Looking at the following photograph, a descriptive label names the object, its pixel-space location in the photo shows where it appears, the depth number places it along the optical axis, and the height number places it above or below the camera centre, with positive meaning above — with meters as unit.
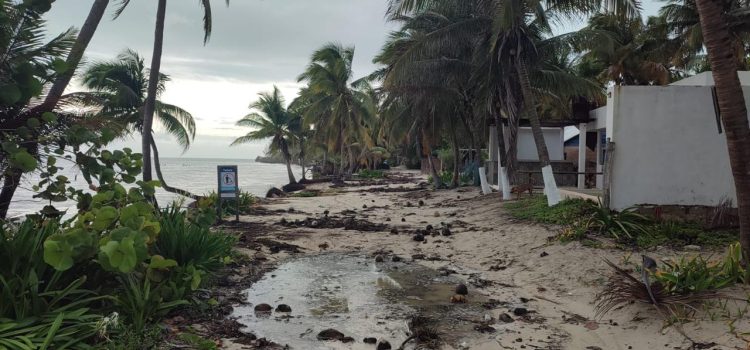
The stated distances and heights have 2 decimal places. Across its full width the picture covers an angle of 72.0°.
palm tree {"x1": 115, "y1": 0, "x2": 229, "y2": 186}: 13.15 +2.05
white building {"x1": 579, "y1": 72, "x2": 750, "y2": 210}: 8.70 +0.25
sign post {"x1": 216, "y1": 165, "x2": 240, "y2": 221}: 11.45 -0.54
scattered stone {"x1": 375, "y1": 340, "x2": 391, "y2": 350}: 4.48 -1.62
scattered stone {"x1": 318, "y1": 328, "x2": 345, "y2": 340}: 4.72 -1.63
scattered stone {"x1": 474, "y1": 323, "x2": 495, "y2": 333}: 5.05 -1.66
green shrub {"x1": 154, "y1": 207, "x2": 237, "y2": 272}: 5.78 -1.01
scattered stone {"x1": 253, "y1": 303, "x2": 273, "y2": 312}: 5.50 -1.60
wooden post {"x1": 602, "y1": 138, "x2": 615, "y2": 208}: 8.91 -0.16
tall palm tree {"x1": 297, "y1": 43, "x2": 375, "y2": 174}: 32.69 +4.02
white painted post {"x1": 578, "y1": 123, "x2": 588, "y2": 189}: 17.98 +0.23
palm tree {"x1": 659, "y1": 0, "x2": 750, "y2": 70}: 18.69 +5.59
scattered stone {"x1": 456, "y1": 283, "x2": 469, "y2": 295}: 6.34 -1.60
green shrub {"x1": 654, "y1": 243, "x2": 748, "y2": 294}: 5.29 -1.19
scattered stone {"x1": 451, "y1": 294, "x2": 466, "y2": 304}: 6.09 -1.65
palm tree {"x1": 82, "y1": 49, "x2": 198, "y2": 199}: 20.70 +2.98
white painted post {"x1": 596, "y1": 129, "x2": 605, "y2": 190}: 17.64 +0.20
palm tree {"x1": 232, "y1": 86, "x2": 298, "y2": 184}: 36.84 +2.68
